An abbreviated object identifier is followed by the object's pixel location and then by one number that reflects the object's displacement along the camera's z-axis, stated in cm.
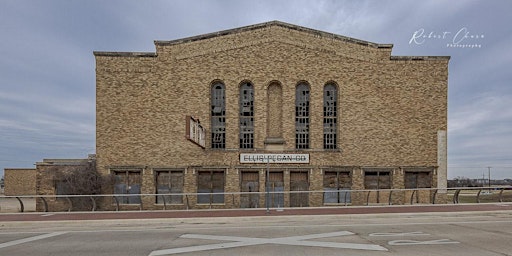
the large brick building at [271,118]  2114
